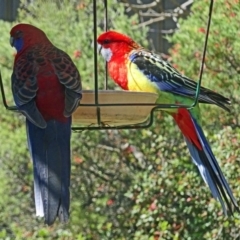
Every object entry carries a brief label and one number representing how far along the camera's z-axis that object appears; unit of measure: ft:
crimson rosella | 12.67
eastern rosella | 16.31
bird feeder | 13.92
